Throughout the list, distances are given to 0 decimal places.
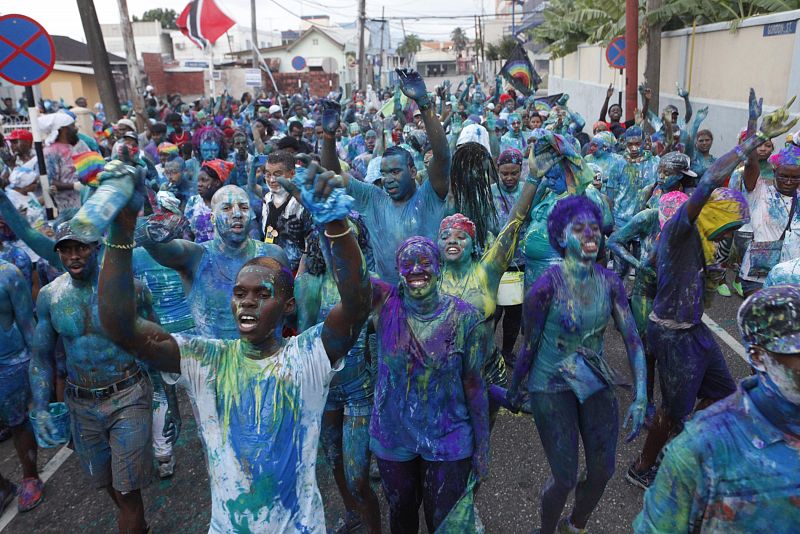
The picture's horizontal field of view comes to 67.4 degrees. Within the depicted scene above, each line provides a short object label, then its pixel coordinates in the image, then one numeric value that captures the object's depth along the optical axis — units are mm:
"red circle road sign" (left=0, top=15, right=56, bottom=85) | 6188
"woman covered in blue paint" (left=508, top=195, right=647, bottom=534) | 3090
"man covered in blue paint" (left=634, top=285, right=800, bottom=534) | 1641
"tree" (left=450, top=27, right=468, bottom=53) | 123250
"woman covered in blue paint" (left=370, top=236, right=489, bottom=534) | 2770
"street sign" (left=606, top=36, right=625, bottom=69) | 15039
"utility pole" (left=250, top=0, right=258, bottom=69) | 31391
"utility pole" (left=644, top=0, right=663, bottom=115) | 15461
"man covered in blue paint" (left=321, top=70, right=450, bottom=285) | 4082
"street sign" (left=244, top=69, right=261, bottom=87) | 23828
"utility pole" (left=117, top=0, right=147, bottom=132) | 17578
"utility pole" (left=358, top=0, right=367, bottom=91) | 34188
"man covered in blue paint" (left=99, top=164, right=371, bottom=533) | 2229
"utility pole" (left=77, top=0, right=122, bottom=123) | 13953
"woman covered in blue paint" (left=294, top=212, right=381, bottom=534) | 3285
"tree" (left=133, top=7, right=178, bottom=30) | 96875
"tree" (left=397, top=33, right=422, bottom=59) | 110562
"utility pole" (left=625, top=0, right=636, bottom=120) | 14844
